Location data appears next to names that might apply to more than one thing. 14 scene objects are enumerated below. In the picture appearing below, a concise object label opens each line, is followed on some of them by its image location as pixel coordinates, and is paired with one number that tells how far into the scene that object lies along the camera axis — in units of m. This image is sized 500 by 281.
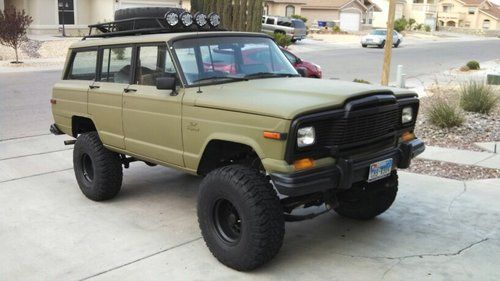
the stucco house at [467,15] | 97.75
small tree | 22.02
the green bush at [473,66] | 23.81
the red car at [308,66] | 15.91
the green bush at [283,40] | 31.15
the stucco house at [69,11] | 32.47
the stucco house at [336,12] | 66.12
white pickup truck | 40.50
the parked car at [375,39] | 40.47
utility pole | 10.30
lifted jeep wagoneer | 4.06
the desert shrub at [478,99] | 10.76
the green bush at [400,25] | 61.28
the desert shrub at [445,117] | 9.42
